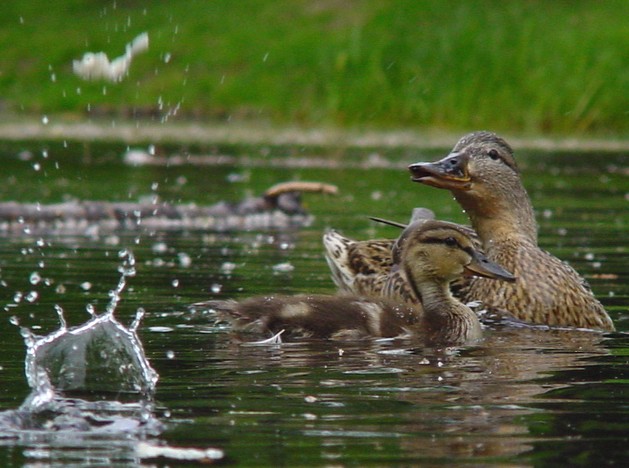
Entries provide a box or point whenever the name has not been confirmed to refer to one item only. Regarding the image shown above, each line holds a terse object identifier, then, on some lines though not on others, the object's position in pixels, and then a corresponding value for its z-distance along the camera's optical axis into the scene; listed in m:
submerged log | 24.89
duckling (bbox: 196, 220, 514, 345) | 14.62
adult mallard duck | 16.03
